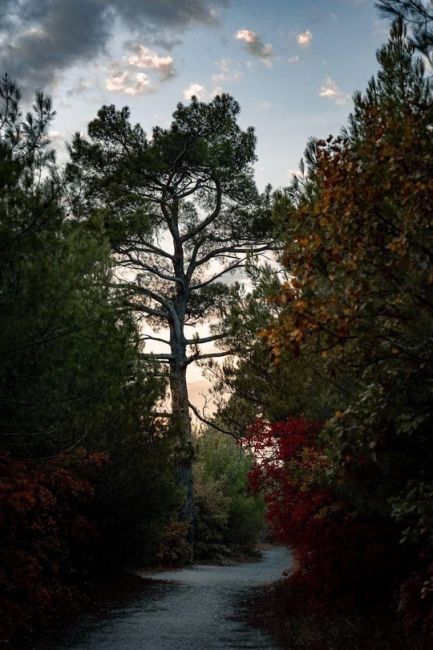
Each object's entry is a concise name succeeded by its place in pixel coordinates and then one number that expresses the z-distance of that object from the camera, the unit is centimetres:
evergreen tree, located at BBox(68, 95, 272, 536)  2395
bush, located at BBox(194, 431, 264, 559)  2808
